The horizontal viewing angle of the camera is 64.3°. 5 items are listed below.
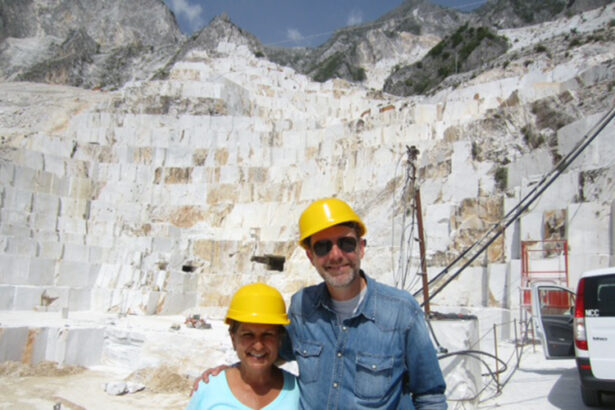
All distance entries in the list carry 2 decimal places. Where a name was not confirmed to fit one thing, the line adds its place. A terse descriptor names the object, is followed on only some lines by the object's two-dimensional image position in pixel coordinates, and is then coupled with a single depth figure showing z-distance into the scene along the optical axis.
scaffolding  10.74
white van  5.01
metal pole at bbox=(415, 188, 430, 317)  6.44
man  2.45
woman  2.58
